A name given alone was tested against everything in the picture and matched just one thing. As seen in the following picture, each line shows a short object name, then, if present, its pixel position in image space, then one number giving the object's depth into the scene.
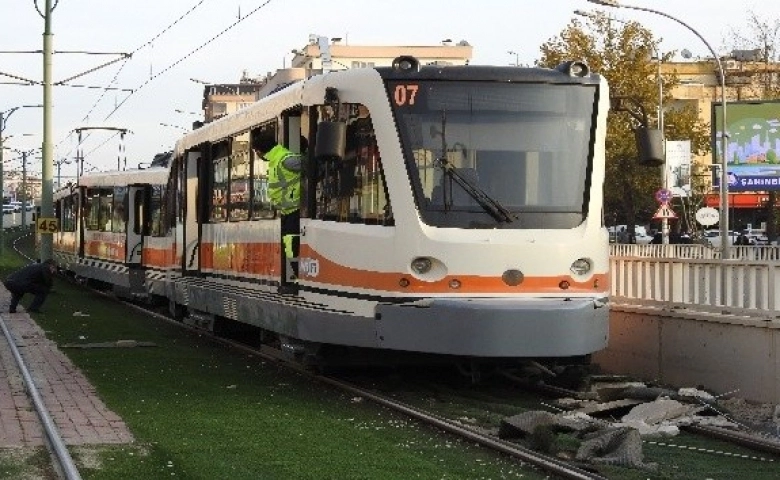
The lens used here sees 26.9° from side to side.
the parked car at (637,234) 75.12
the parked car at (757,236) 75.73
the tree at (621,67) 60.69
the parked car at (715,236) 71.86
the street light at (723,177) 41.34
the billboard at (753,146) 52.03
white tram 14.91
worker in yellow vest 16.92
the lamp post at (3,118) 68.54
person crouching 30.88
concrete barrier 15.42
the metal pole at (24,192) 106.04
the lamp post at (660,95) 48.38
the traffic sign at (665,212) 46.72
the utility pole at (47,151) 38.78
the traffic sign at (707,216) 50.59
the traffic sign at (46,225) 38.40
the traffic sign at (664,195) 47.06
